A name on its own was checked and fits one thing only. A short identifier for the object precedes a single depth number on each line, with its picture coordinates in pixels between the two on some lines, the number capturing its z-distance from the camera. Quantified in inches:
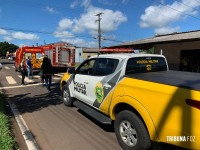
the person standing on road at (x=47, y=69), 268.4
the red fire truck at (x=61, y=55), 555.5
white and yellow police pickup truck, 82.2
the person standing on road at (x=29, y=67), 394.2
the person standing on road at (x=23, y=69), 341.1
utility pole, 962.4
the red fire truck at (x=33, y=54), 499.2
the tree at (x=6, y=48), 2884.8
